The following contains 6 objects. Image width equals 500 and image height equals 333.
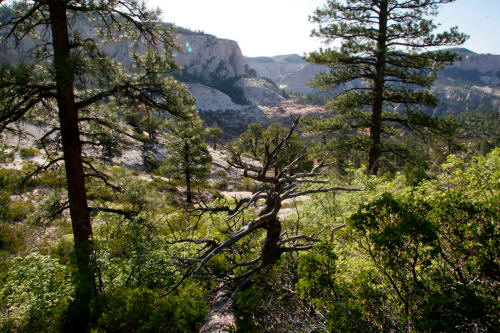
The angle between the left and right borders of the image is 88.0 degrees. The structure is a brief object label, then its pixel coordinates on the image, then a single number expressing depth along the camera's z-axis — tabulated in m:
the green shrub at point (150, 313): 3.96
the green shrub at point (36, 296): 4.75
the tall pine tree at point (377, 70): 9.40
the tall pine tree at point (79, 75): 5.02
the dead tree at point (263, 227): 3.65
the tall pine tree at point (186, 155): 21.41
